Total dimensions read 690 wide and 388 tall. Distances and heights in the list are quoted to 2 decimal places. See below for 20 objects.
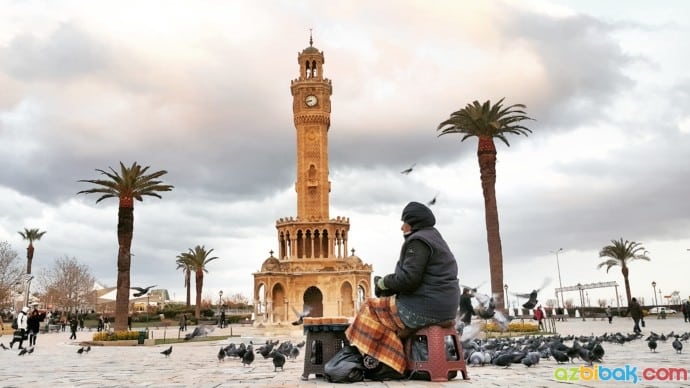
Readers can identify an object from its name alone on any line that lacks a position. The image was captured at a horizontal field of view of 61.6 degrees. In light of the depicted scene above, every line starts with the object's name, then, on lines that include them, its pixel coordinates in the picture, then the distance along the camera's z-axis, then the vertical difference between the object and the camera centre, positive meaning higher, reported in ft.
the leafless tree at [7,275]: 176.35 +15.63
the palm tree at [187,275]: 226.99 +17.24
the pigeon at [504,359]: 29.49 -2.63
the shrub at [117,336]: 90.12 -2.26
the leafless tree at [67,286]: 230.48 +14.99
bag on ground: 20.90 -1.92
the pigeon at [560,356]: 30.32 -2.62
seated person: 20.53 +0.32
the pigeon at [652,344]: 39.70 -2.85
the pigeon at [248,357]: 34.55 -2.41
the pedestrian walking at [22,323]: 73.05 +0.20
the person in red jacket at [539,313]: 100.12 -1.27
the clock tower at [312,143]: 176.96 +52.34
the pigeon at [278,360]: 31.12 -2.35
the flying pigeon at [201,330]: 53.24 -1.12
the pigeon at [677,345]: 36.96 -2.78
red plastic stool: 20.44 -1.61
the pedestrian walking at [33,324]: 76.33 +0.03
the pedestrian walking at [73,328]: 111.04 -1.00
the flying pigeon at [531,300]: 52.88 +0.55
